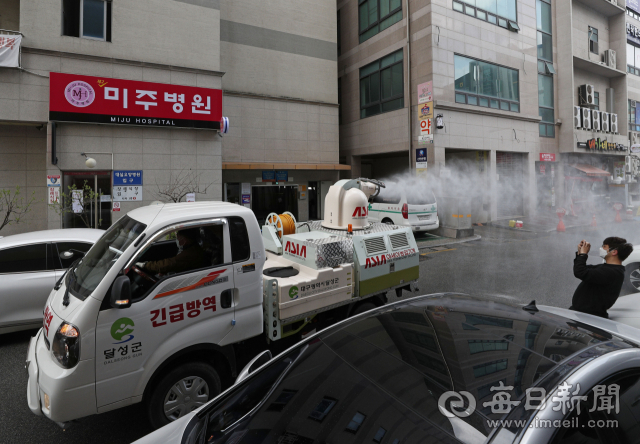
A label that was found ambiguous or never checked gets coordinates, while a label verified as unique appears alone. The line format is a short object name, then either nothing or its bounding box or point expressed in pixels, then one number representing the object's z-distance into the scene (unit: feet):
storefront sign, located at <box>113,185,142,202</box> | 38.99
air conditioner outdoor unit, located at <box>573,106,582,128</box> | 71.52
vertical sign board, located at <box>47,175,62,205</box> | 35.89
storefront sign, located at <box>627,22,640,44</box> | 84.79
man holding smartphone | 12.61
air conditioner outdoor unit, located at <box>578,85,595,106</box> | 75.05
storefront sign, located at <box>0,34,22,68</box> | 33.35
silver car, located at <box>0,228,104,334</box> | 16.08
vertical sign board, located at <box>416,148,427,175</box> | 51.72
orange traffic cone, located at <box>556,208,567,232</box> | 49.24
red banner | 35.78
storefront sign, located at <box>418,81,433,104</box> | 50.85
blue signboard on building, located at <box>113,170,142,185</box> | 38.91
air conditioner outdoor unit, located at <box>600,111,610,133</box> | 76.84
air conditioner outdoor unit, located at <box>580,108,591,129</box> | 72.82
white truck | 9.18
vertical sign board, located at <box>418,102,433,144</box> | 50.85
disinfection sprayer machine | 13.71
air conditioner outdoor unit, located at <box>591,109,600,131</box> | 74.83
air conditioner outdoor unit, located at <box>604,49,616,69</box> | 79.82
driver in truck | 10.96
